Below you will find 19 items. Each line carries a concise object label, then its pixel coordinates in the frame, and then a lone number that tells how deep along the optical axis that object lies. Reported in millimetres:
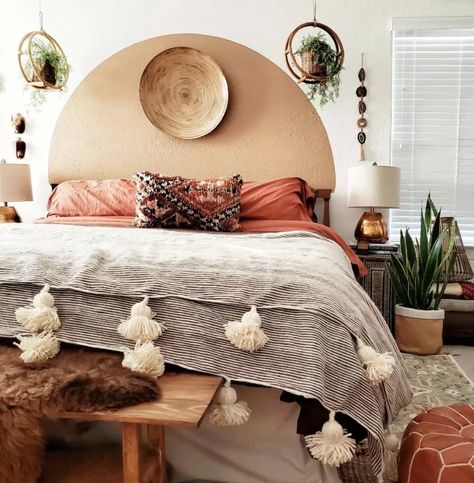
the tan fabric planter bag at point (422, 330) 2738
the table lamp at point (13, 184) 3301
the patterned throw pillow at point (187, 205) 2646
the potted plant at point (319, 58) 3119
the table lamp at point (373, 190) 2980
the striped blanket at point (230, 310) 1161
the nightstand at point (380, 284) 2936
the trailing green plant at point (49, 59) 3348
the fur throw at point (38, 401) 1013
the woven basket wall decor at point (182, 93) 3449
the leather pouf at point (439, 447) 1135
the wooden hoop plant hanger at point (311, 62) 3061
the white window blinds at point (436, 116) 3332
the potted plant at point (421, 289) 2734
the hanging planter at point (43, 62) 3322
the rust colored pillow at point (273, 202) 2900
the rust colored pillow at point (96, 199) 3086
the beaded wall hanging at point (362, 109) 3321
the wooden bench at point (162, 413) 988
